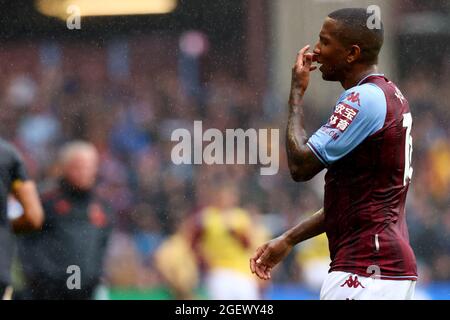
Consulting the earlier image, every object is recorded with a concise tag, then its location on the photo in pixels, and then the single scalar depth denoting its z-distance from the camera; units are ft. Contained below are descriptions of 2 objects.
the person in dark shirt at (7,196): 34.88
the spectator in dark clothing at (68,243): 44.93
